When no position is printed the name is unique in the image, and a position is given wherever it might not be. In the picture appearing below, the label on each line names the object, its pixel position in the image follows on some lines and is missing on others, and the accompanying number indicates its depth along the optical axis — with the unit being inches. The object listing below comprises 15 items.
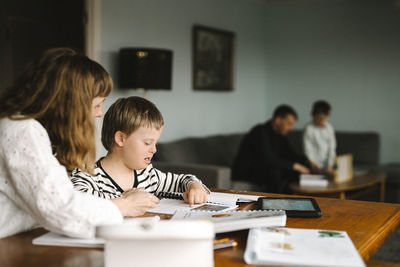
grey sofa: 134.7
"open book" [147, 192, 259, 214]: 55.2
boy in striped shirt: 62.1
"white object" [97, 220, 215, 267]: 33.2
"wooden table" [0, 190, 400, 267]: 39.0
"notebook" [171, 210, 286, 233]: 44.5
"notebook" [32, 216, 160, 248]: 42.3
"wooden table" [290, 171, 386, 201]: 136.9
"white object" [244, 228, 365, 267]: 37.1
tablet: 52.7
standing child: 185.5
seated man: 162.7
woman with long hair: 41.6
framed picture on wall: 189.0
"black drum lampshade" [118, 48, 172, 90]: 141.5
